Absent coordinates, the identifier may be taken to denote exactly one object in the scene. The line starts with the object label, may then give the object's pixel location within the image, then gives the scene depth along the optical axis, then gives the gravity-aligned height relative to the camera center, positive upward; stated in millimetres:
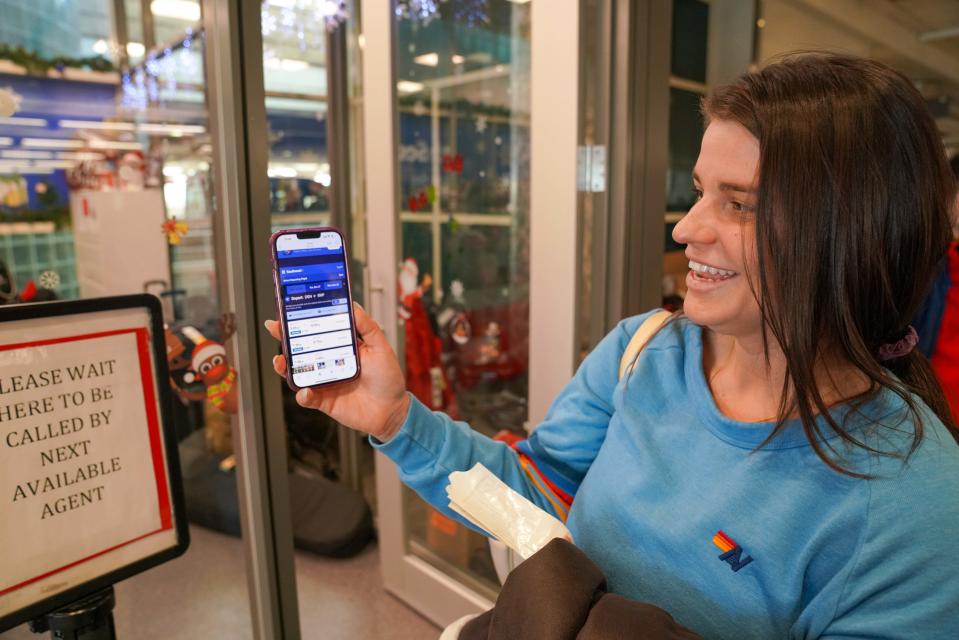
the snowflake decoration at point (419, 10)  2295 +681
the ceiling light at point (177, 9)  1446 +435
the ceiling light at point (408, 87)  2326 +421
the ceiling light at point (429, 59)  2402 +528
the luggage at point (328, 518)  2660 -1239
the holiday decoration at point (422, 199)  2359 +29
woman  691 -237
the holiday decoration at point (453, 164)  2475 +156
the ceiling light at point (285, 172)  2447 +138
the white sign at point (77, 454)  905 -349
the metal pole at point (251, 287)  1384 -167
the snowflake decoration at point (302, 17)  2613 +768
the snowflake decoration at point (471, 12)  2443 +701
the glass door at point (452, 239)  2236 -112
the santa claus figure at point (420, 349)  2336 -511
